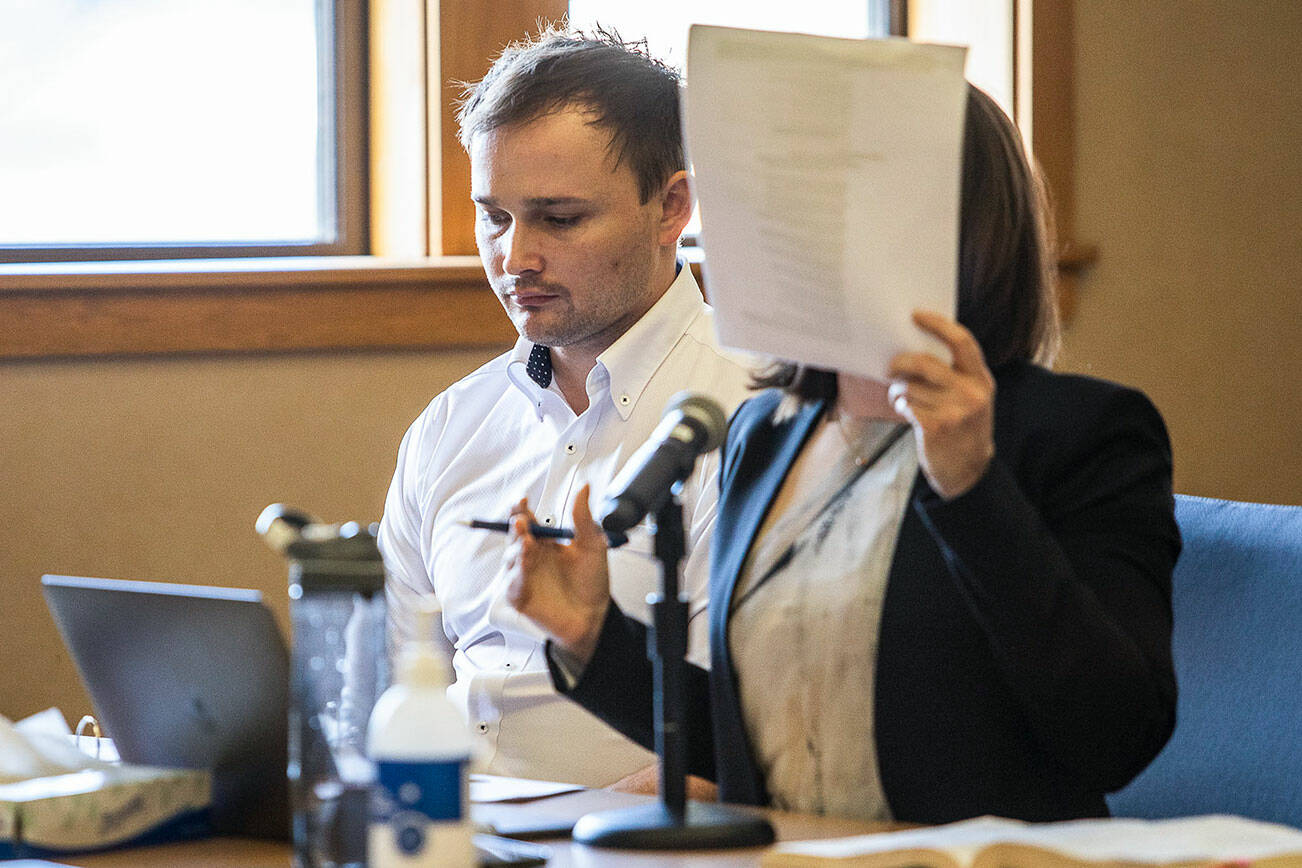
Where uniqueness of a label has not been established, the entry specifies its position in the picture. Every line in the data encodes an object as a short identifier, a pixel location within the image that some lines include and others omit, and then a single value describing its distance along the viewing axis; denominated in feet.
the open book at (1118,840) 15.81
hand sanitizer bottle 15.57
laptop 16.44
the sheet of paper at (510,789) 17.54
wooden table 16.46
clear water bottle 16.03
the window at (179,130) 24.50
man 19.68
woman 16.54
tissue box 16.58
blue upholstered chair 18.13
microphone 16.46
